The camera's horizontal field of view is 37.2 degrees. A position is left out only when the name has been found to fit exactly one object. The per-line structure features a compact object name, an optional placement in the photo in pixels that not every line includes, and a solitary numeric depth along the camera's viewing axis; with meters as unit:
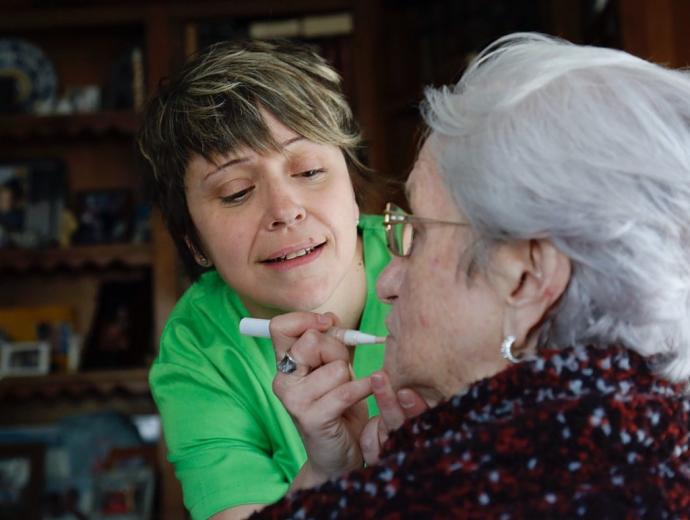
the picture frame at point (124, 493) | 3.72
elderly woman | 0.93
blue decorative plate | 4.02
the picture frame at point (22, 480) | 3.71
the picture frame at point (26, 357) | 3.88
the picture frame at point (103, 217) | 3.99
